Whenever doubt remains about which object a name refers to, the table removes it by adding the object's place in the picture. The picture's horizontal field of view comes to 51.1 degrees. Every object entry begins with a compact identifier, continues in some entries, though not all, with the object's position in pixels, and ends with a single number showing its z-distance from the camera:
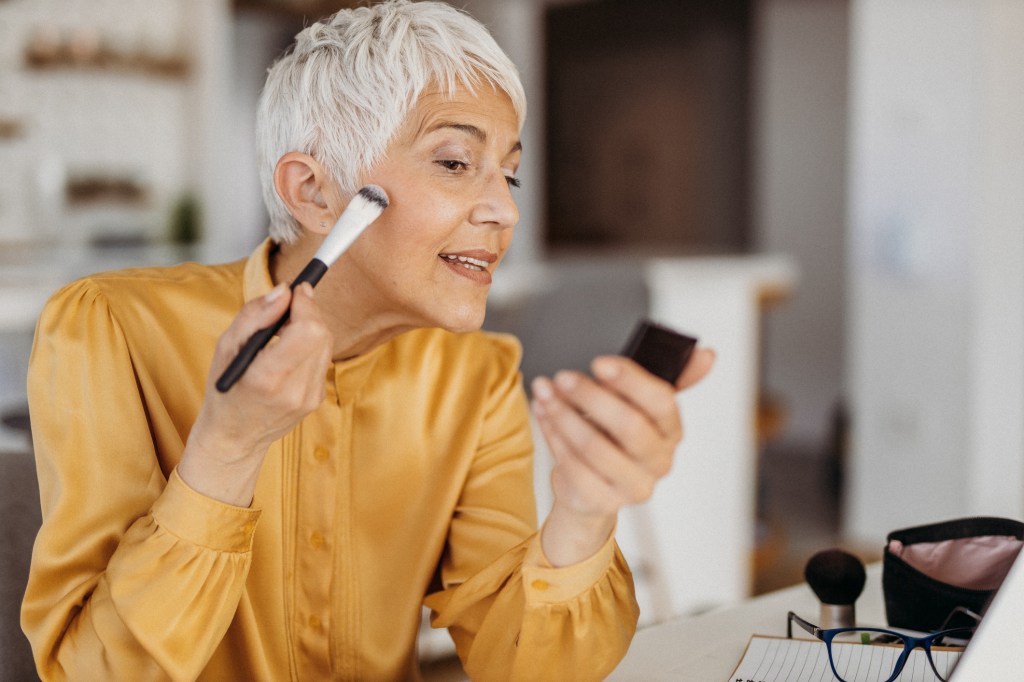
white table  0.92
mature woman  0.76
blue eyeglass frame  0.81
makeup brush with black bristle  0.99
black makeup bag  0.94
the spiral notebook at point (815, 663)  0.84
